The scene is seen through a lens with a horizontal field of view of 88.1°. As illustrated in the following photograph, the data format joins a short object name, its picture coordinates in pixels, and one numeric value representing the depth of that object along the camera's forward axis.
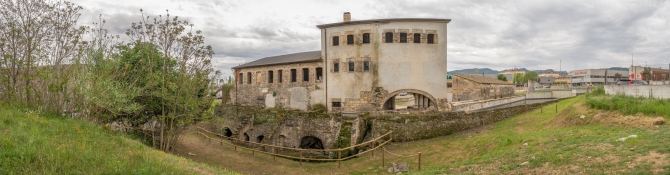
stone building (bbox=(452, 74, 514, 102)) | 32.16
